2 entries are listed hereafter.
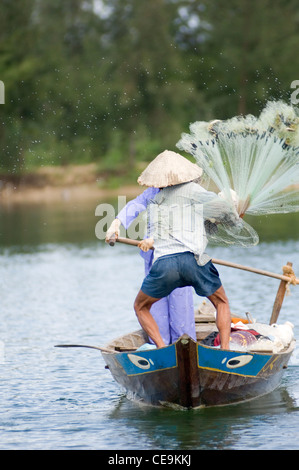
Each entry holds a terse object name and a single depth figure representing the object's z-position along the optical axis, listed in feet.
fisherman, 54.80
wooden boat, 53.78
